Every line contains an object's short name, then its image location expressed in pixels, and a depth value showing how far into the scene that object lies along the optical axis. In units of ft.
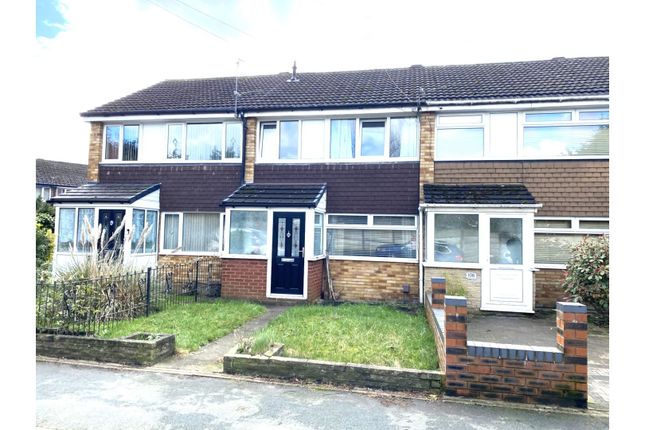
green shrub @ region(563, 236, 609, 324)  24.26
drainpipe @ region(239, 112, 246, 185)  36.09
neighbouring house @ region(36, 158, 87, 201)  93.50
